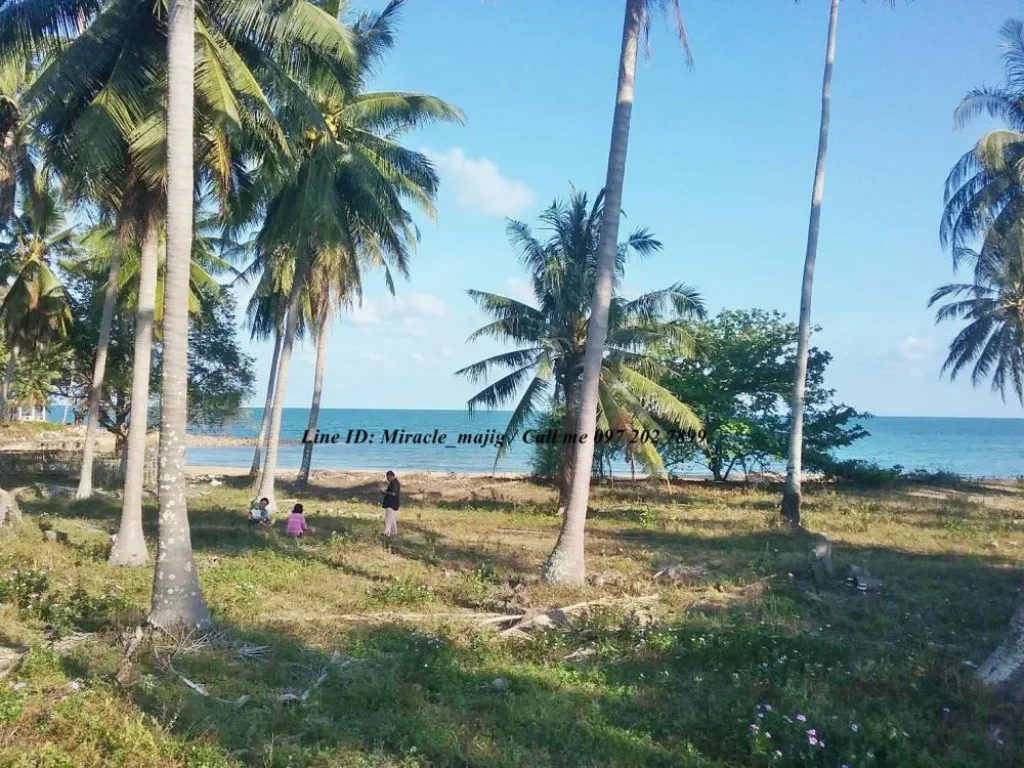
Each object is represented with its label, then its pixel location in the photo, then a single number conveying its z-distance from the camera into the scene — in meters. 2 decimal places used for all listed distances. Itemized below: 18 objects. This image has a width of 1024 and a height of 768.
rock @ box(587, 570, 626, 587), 10.29
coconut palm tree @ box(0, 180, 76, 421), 24.25
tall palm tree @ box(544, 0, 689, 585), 10.16
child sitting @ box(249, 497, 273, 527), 14.42
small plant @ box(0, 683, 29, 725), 5.07
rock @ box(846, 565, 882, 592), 10.10
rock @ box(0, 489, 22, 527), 12.06
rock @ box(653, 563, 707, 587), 10.57
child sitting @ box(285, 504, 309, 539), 13.22
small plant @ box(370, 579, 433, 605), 9.09
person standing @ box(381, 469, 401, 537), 13.55
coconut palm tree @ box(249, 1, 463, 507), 15.51
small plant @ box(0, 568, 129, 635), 7.49
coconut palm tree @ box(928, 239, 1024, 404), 25.58
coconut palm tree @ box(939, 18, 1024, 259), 20.41
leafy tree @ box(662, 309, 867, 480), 24.53
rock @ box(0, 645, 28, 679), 6.04
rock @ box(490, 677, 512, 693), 6.18
